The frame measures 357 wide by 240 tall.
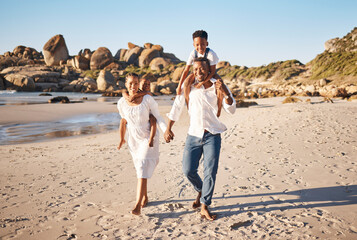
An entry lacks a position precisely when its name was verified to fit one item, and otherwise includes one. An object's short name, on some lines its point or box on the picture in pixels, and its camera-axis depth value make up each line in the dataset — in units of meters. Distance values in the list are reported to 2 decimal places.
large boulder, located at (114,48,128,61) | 93.94
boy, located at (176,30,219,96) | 3.26
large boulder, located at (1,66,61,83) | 53.25
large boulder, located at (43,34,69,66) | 79.81
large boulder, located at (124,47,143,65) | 85.94
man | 3.12
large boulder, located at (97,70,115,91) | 47.84
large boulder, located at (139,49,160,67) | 82.31
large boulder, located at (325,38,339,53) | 42.00
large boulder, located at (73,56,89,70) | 76.12
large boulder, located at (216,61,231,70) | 78.69
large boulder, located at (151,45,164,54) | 89.70
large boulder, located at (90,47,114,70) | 76.25
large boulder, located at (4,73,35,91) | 45.25
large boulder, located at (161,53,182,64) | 88.41
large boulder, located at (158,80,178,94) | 43.40
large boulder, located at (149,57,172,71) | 75.82
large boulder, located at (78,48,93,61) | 84.40
